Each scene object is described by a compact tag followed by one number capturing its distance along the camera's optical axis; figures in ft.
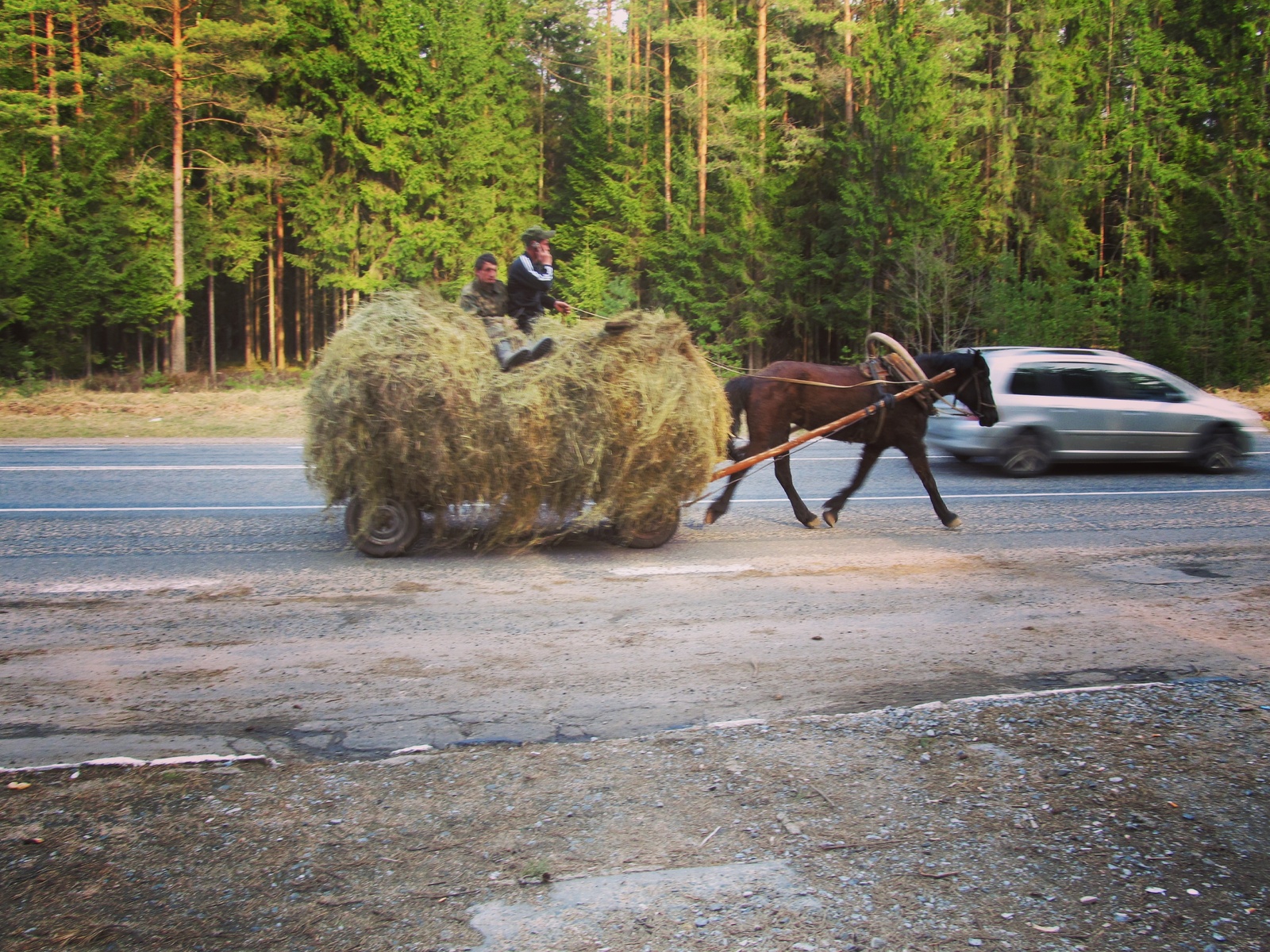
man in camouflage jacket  26.78
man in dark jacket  29.07
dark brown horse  32.96
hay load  25.81
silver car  45.62
